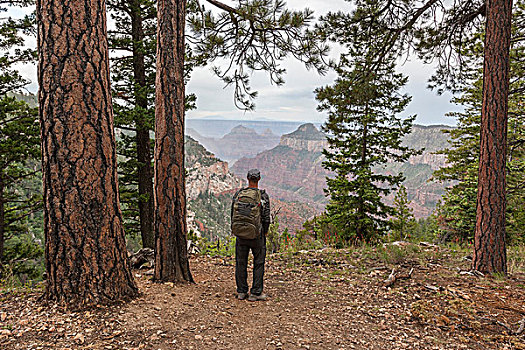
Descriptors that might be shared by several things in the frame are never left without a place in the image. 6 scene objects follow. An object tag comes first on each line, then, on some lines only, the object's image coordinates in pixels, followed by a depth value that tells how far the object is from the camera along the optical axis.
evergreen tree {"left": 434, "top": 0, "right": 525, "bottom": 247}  9.76
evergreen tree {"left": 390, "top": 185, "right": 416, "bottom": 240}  10.24
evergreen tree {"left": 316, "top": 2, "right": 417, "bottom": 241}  10.41
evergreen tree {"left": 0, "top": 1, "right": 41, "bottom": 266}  8.84
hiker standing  4.12
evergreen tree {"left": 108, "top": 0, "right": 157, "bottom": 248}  8.58
